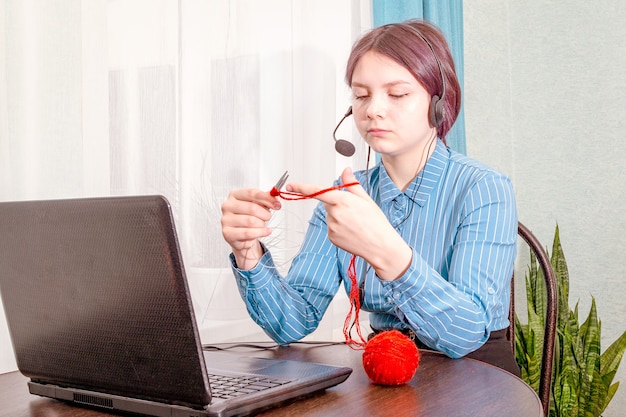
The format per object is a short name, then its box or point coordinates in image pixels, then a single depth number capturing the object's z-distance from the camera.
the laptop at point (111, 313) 0.72
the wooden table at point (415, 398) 0.82
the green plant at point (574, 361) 2.25
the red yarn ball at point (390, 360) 0.92
